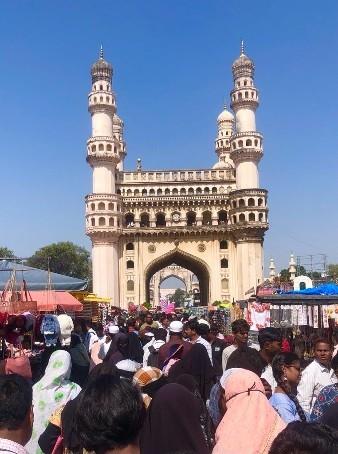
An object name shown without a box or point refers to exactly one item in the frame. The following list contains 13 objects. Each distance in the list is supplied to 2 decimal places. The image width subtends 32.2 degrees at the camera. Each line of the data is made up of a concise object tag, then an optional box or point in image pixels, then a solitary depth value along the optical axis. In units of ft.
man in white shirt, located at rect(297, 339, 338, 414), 16.84
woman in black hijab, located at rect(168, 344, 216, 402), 19.11
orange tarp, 40.42
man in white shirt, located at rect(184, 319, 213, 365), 27.02
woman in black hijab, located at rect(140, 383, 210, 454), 10.22
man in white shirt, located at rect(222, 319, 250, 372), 23.80
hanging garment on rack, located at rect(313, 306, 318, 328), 50.60
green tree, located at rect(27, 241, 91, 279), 242.17
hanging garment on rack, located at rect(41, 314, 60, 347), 20.13
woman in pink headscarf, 9.71
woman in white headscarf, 14.02
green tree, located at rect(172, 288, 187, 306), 385.95
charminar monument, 130.72
